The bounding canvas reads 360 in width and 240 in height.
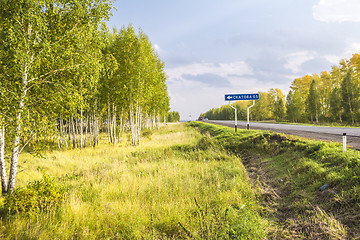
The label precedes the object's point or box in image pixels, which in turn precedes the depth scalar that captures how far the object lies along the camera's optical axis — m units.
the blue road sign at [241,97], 18.45
